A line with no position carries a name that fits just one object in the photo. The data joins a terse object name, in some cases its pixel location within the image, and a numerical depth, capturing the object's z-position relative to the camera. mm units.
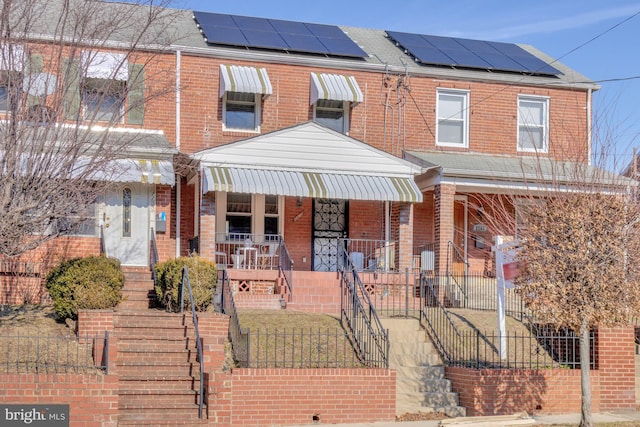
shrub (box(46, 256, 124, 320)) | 13867
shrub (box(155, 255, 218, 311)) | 14578
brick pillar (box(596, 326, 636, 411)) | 14859
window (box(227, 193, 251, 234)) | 20828
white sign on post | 14230
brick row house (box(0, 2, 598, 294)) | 18641
